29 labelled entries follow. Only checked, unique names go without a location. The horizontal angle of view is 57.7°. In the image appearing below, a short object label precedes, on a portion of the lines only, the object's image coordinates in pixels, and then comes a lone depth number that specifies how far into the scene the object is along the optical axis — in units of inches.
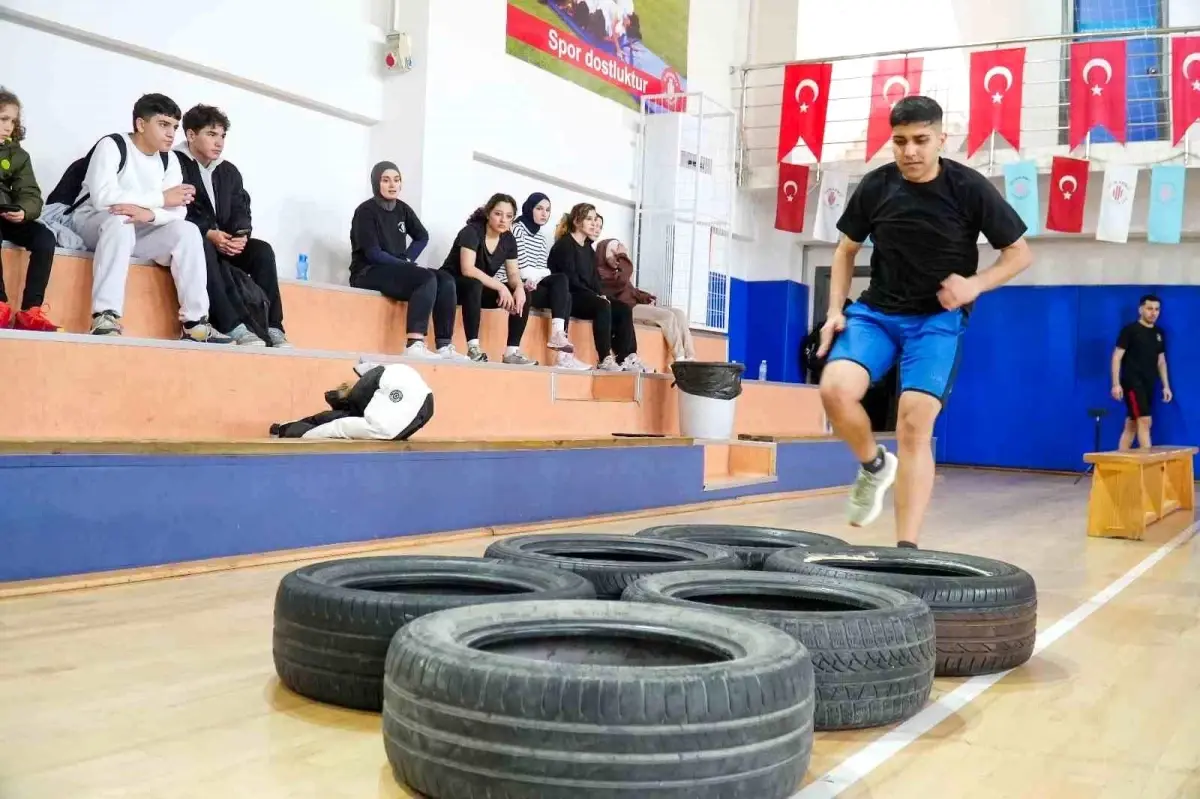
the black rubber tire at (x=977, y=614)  82.0
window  351.3
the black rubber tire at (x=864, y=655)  66.6
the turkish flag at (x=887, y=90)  343.0
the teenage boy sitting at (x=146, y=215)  151.8
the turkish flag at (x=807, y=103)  353.7
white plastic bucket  249.6
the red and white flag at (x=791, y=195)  368.2
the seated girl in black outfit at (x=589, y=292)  256.5
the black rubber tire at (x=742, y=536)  115.9
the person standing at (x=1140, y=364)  354.6
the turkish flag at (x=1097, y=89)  315.9
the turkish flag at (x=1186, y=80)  307.3
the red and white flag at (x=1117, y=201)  329.1
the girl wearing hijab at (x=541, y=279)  245.6
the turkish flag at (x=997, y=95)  325.4
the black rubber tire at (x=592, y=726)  47.3
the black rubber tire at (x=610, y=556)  88.6
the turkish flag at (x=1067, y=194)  331.6
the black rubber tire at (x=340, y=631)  66.8
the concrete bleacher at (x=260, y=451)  110.3
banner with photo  289.1
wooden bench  188.5
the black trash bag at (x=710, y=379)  249.3
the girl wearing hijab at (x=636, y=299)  274.1
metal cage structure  341.4
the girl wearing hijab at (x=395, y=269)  204.4
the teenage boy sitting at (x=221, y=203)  173.3
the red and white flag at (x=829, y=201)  366.3
